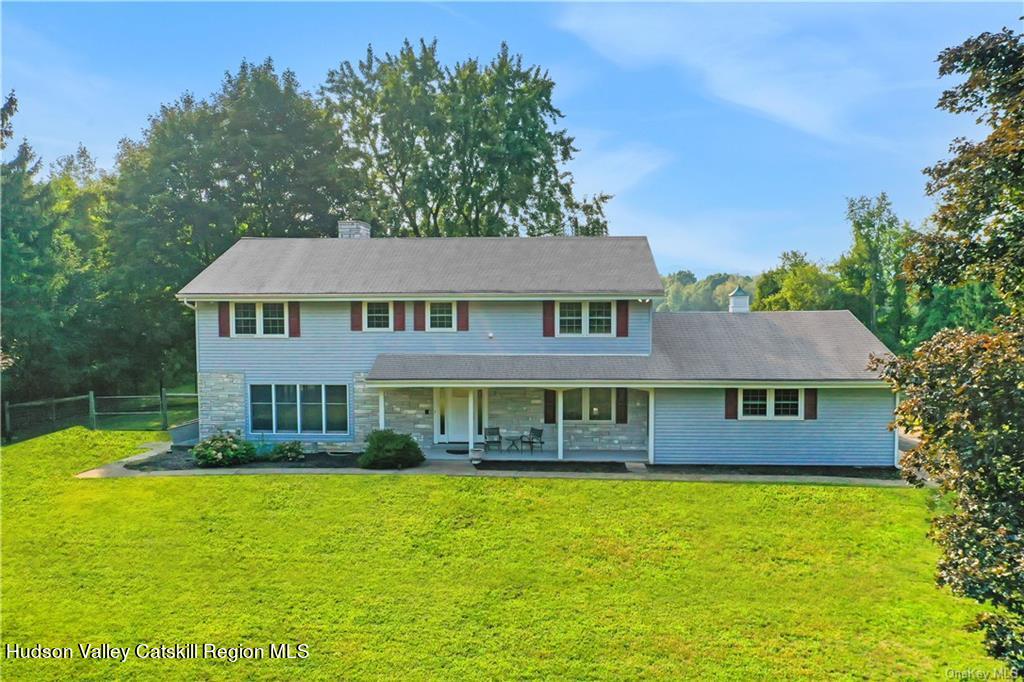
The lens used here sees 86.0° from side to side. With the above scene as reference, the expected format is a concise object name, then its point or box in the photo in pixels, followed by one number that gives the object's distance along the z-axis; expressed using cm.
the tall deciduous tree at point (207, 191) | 2783
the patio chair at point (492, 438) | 1667
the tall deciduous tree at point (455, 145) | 3328
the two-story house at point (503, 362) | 1569
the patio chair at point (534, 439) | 1647
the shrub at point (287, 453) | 1588
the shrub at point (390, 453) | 1476
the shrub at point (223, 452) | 1512
